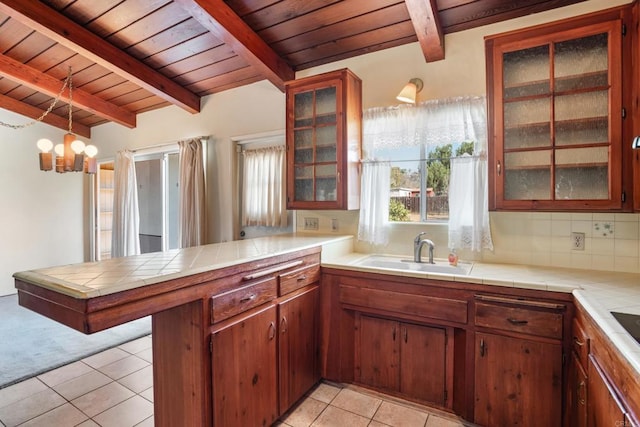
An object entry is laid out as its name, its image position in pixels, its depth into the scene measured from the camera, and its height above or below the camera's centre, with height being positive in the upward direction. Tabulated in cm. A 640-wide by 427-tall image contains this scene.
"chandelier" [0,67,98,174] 296 +52
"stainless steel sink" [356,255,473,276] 225 -39
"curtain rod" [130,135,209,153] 379 +89
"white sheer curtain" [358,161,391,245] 266 +8
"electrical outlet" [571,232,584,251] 207 -20
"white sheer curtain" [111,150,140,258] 468 +9
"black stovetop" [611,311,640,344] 105 -39
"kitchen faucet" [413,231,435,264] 240 -26
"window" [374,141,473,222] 254 +25
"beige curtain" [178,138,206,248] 372 +21
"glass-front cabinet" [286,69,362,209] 252 +58
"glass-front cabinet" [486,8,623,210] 173 +53
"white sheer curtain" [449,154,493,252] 229 +4
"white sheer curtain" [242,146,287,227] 338 +26
